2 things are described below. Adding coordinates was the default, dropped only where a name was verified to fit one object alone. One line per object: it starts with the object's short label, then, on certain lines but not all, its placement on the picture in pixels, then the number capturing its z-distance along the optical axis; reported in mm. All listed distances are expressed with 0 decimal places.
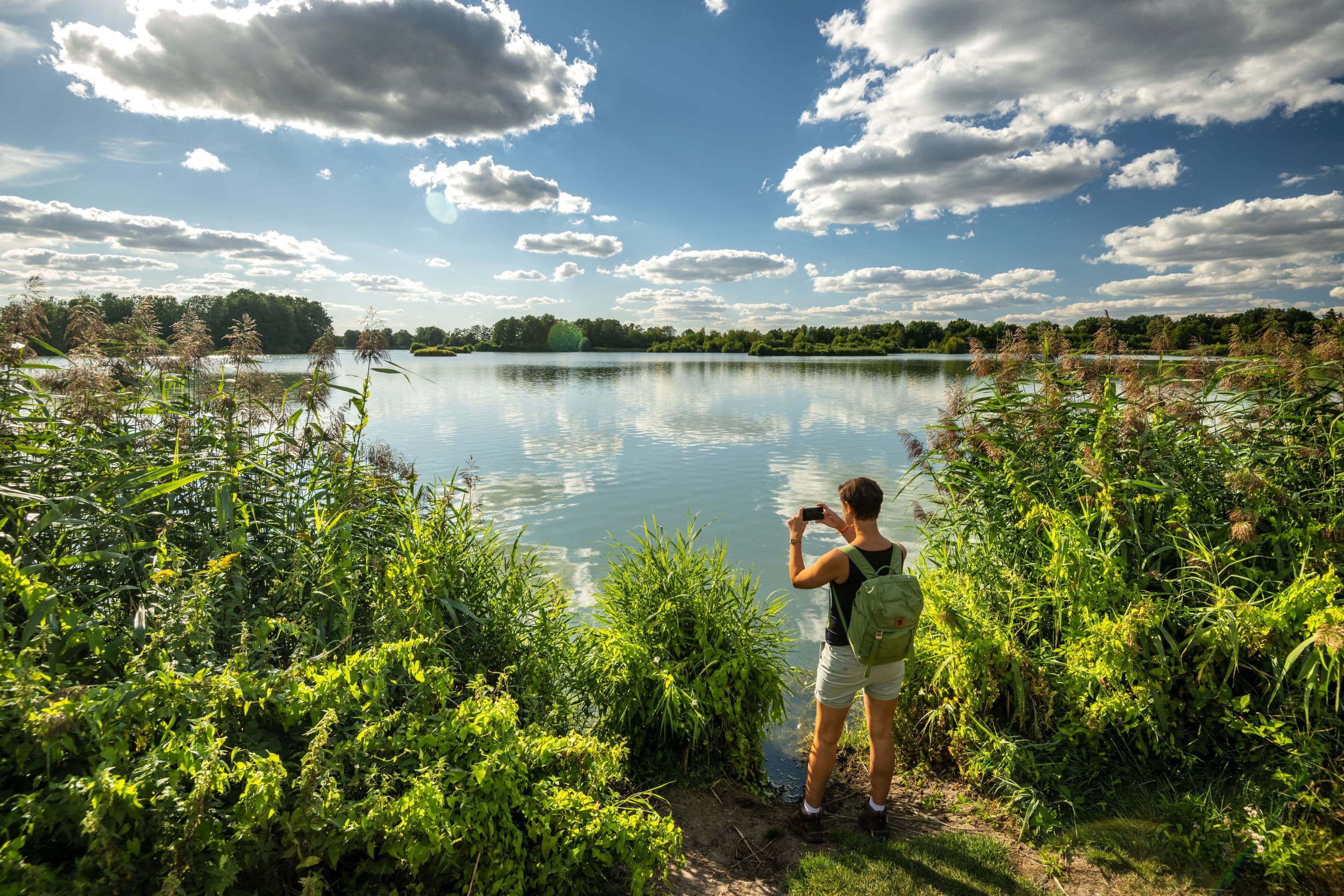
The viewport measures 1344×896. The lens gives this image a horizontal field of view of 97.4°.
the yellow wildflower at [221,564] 2791
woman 3912
